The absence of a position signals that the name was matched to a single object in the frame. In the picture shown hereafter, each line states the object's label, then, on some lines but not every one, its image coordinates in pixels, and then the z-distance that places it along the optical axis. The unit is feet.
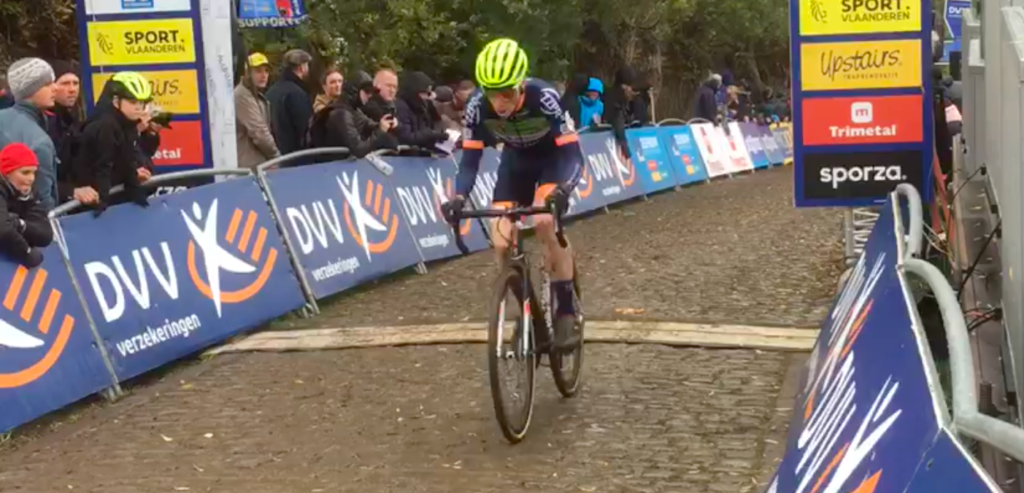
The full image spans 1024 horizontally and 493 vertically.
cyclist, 20.81
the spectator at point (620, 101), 59.14
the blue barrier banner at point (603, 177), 55.06
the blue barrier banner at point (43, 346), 22.80
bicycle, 19.98
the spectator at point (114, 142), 27.04
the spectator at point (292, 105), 38.83
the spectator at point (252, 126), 38.01
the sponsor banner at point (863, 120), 33.19
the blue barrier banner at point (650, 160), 64.39
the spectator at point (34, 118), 25.89
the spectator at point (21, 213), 23.25
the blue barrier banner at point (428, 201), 39.73
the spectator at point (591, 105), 65.36
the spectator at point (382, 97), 40.91
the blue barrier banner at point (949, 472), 7.28
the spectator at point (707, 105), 83.61
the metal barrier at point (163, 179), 25.79
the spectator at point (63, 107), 29.19
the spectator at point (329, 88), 38.42
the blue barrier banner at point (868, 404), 9.21
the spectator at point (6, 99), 31.52
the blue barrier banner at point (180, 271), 25.93
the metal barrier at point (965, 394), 7.73
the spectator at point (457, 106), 50.85
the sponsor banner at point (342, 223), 33.73
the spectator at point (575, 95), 63.16
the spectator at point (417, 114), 41.70
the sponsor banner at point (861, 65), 32.89
